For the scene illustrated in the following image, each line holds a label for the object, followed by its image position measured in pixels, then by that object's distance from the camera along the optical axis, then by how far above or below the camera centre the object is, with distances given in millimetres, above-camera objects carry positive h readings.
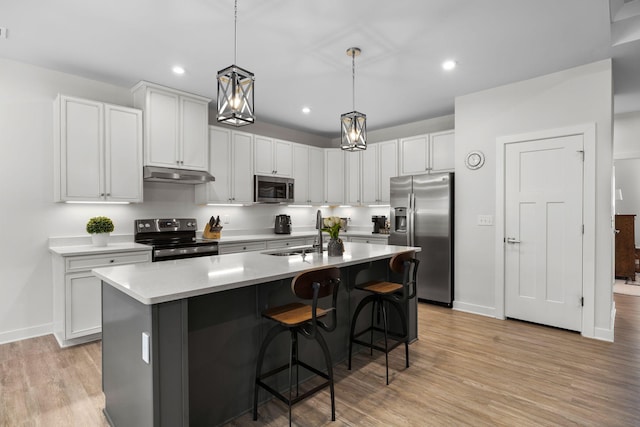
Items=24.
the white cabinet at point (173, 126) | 3861 +1024
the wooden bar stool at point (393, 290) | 2713 -647
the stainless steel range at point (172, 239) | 3762 -337
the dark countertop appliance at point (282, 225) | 5516 -228
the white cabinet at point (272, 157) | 5121 +860
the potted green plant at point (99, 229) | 3510 -189
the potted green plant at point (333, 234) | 2770 -191
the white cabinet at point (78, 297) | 3143 -822
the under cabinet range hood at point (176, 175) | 3812 +423
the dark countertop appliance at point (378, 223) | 5883 -210
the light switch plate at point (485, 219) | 4129 -106
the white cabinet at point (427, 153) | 4855 +874
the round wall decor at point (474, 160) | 4195 +644
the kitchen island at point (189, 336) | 1583 -685
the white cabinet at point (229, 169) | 4559 +596
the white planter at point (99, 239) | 3534 -292
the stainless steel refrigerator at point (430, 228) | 4441 -237
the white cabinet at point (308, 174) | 5730 +653
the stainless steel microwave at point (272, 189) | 5039 +340
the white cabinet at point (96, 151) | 3393 +635
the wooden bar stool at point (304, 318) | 1933 -639
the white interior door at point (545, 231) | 3547 -219
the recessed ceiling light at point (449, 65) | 3391 +1496
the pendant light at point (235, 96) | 2020 +703
